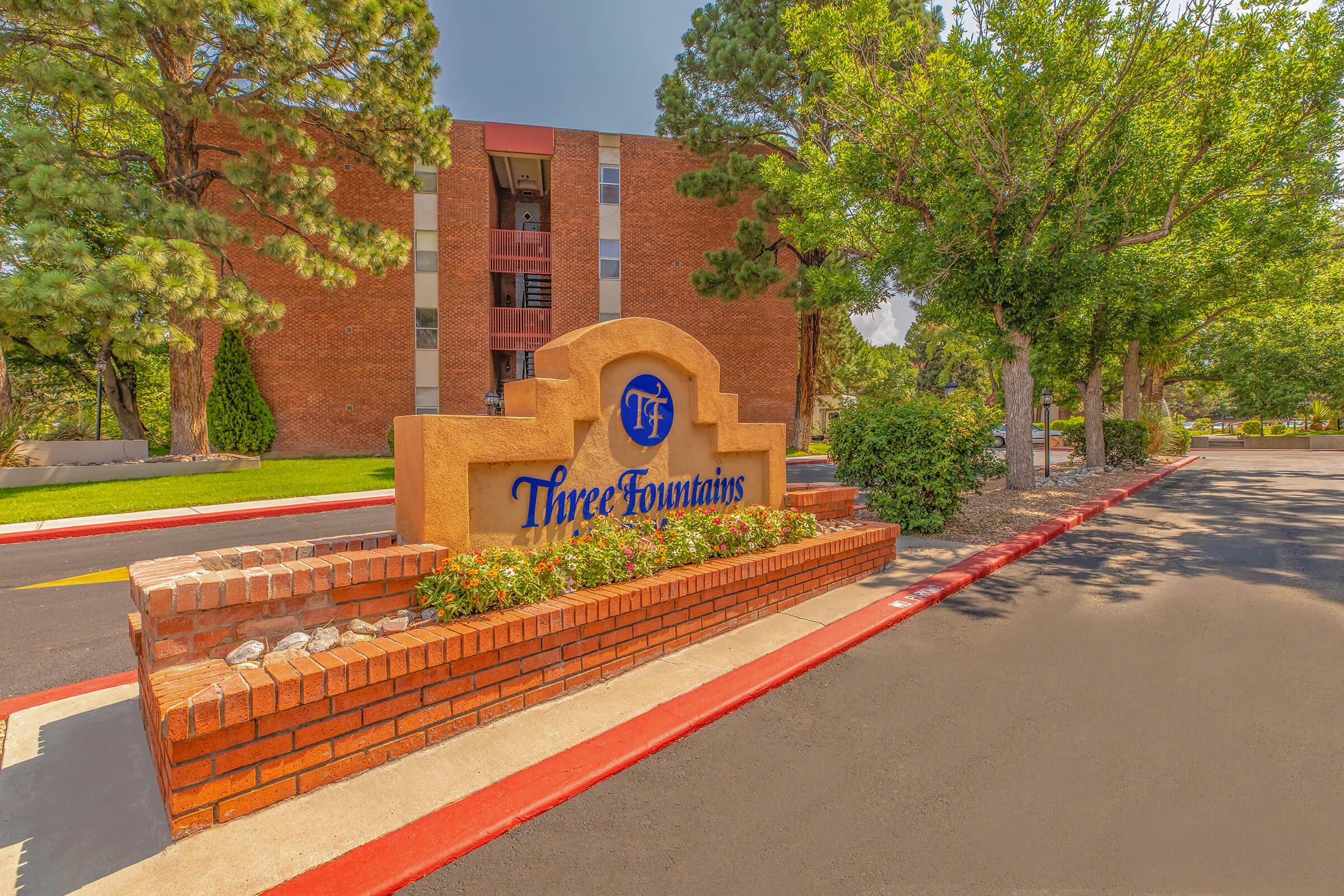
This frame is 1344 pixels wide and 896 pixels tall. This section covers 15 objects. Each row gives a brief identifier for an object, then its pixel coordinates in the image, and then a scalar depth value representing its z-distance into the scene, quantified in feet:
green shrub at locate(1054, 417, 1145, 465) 65.10
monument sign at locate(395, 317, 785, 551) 13.83
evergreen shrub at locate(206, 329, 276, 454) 70.18
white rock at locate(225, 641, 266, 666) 10.36
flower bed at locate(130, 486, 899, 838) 8.63
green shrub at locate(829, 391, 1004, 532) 27.99
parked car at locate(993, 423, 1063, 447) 116.98
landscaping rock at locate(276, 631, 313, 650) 10.76
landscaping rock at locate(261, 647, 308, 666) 10.00
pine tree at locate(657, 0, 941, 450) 70.95
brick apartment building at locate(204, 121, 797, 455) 74.64
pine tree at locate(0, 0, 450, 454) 40.42
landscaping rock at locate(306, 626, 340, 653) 10.76
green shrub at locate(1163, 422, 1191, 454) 83.87
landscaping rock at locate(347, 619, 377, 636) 11.66
